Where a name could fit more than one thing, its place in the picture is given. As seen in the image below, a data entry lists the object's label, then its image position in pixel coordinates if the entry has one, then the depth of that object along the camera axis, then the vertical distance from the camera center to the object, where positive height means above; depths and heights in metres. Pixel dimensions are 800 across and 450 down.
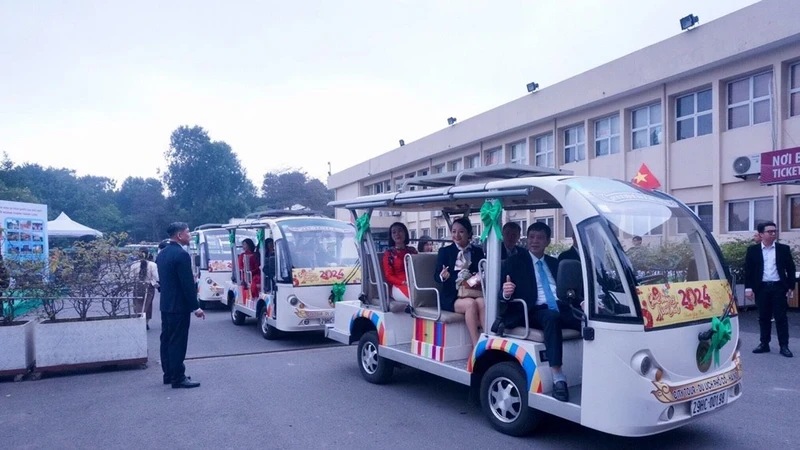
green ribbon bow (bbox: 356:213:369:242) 7.45 +0.04
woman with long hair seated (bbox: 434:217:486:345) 6.03 -0.52
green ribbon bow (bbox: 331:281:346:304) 10.34 -1.10
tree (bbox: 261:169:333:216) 64.12 +4.18
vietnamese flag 14.56 +1.22
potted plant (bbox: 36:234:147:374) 7.87 -1.23
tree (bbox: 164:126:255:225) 60.09 +5.54
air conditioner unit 15.21 +1.60
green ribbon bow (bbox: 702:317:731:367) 4.62 -0.86
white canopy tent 25.42 +0.02
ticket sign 12.58 +1.33
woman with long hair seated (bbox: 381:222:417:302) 7.29 -0.44
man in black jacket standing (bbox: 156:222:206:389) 7.32 -0.90
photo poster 13.52 +0.09
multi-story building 14.89 +3.50
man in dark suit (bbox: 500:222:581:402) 4.83 -0.61
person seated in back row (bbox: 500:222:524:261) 6.19 -0.08
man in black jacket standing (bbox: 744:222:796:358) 8.32 -0.73
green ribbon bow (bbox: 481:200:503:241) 5.43 +0.12
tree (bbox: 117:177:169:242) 61.31 +1.42
